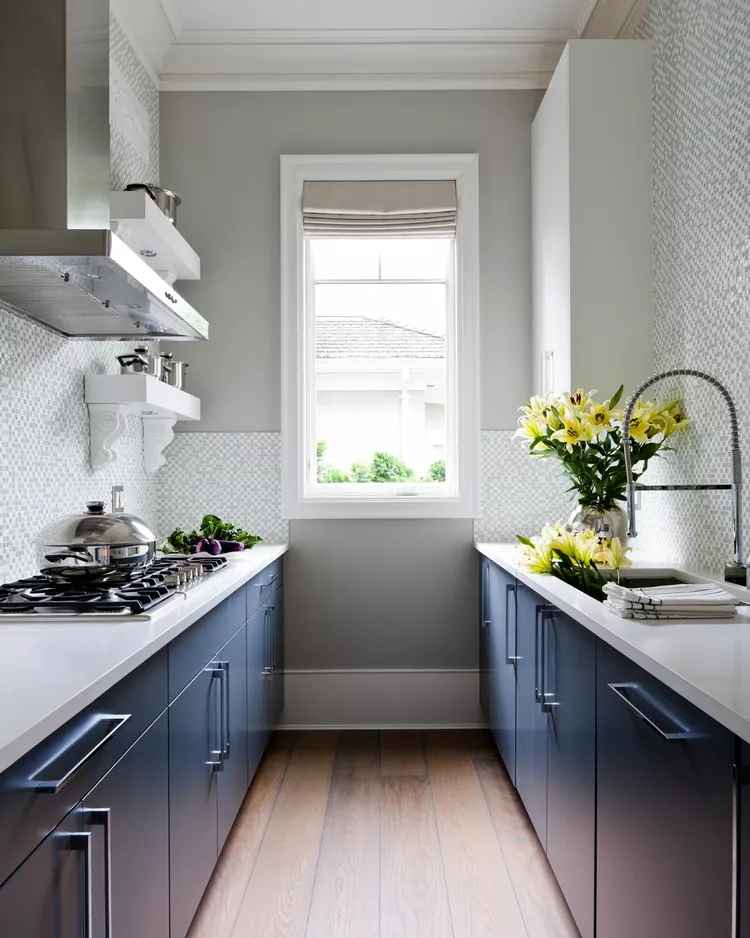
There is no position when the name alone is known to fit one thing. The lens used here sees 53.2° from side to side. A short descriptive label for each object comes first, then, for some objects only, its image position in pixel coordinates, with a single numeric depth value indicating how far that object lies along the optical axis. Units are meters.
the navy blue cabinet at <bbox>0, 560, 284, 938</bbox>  0.91
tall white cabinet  2.70
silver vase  2.52
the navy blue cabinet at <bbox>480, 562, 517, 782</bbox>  2.56
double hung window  3.36
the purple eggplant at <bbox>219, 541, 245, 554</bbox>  2.93
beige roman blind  3.35
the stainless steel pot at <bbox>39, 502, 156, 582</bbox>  1.77
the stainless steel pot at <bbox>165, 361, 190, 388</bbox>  3.05
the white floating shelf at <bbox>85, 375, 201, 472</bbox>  2.52
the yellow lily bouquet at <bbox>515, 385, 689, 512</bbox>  2.39
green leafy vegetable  2.84
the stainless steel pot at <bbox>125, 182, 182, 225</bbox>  2.75
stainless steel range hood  1.56
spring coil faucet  1.90
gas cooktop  1.57
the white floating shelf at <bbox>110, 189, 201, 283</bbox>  2.51
